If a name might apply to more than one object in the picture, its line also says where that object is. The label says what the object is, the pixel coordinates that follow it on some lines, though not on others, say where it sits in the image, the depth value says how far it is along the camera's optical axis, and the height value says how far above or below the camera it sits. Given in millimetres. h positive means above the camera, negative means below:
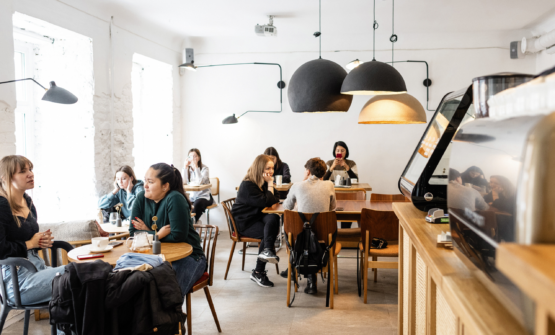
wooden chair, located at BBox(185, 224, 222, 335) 3035 -993
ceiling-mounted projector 5926 +1758
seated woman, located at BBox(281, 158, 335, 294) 4090 -409
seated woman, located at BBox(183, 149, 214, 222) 6555 -326
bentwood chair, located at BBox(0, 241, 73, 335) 2766 -894
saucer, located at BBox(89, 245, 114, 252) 2825 -639
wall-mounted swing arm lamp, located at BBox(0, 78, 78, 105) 3643 +517
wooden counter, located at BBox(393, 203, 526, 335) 772 -320
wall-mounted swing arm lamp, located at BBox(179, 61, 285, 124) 6910 +876
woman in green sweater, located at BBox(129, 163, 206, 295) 3068 -458
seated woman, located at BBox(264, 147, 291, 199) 6660 -250
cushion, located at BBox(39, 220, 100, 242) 3604 -648
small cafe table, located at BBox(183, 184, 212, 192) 6118 -497
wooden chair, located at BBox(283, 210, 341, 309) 3777 -662
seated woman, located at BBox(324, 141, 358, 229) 6652 -195
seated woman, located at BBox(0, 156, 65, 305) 2822 -560
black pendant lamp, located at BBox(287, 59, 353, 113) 2393 +374
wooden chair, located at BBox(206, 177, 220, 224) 7166 -554
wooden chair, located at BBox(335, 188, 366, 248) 4457 -900
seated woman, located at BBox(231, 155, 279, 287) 4619 -573
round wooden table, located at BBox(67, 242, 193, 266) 2699 -657
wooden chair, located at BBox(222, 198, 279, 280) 4645 -911
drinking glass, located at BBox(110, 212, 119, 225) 4254 -640
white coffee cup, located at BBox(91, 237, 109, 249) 2840 -595
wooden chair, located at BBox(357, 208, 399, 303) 3865 -718
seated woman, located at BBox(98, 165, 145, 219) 4816 -428
